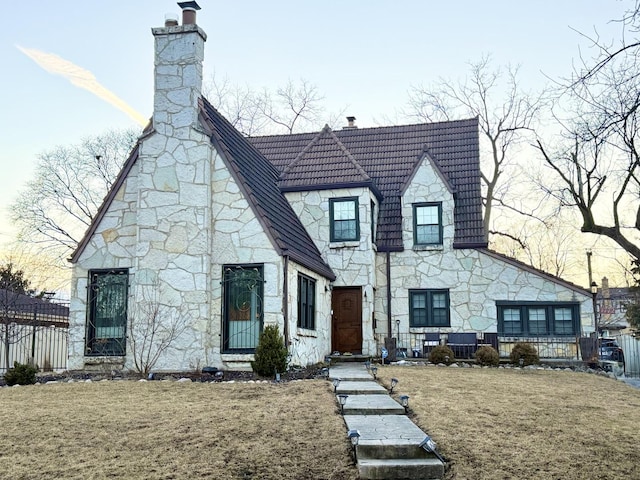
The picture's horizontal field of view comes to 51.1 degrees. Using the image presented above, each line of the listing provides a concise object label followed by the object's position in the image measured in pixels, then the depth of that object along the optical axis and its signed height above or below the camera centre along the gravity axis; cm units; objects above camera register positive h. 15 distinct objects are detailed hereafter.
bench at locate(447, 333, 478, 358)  1952 -81
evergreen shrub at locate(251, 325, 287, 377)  1359 -77
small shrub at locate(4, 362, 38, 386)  1360 -114
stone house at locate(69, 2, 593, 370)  1555 +187
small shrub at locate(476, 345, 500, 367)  1756 -107
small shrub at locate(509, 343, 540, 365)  1775 -101
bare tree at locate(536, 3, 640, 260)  660 +209
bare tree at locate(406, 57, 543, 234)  3108 +814
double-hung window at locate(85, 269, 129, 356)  1603 +15
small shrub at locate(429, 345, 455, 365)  1773 -102
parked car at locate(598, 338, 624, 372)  1962 -145
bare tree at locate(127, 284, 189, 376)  1533 -19
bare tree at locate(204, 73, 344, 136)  3894 +1233
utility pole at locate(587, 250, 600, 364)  1898 -23
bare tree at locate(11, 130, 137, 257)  3209 +684
